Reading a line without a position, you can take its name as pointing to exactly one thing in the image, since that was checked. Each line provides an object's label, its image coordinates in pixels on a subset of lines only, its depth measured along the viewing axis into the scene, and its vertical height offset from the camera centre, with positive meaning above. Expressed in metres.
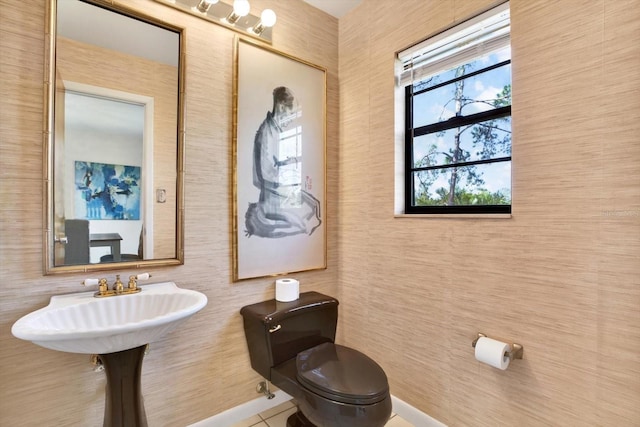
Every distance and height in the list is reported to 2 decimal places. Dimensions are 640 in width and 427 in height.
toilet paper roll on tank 1.76 -0.45
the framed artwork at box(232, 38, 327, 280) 1.71 +0.32
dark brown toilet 1.21 -0.72
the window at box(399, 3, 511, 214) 1.46 +0.53
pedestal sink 0.96 -0.41
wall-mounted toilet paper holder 1.26 -0.58
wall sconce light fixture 1.54 +1.08
